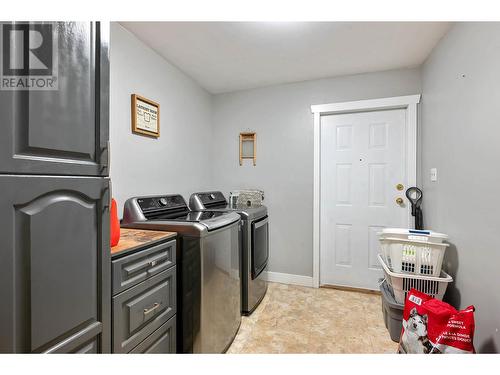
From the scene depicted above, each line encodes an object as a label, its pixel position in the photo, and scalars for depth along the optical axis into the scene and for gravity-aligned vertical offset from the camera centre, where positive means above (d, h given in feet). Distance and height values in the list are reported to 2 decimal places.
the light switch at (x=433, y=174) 6.79 +0.37
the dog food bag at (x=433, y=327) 4.10 -2.55
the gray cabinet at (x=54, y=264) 2.36 -0.87
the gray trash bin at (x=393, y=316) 5.94 -3.19
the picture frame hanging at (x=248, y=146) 9.91 +1.68
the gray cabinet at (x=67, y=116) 2.38 +0.78
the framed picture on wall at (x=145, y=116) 6.39 +1.95
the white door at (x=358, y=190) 8.50 -0.10
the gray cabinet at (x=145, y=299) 3.62 -1.87
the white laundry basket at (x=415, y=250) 5.63 -1.51
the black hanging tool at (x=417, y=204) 7.56 -0.54
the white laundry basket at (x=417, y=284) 5.60 -2.30
